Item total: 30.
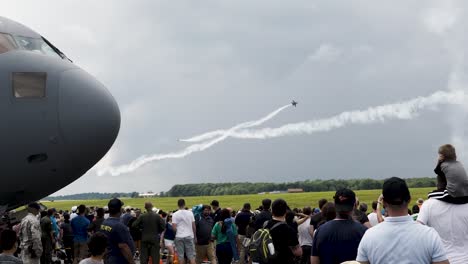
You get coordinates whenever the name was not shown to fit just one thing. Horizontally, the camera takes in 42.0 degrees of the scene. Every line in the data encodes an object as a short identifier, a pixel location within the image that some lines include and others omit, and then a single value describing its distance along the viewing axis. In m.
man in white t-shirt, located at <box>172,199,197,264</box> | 17.80
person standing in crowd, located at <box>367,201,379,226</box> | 15.55
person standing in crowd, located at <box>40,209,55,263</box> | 18.55
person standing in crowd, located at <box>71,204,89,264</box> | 19.34
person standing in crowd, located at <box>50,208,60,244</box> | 22.37
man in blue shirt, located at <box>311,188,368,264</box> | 7.31
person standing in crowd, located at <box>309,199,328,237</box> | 13.34
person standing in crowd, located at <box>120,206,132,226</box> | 21.34
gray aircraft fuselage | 10.20
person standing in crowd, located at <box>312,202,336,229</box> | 10.09
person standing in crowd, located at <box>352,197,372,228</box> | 13.85
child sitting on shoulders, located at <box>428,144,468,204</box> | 6.92
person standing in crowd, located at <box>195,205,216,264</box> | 18.58
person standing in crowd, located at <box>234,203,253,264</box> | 17.95
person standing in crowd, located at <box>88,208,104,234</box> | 16.80
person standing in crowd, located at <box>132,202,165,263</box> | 16.56
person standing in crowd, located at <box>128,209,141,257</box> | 17.22
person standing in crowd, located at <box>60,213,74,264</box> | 23.30
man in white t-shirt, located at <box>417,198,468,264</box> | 6.89
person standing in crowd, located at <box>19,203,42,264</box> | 14.72
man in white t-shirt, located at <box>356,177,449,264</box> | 4.88
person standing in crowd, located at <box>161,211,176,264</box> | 21.64
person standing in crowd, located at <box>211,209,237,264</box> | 17.70
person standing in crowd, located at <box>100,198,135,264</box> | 10.99
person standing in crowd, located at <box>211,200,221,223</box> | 20.90
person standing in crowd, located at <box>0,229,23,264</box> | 7.73
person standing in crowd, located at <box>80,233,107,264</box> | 8.45
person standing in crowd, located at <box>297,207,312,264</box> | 14.93
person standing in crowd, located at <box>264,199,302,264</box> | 8.04
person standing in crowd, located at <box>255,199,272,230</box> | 13.36
